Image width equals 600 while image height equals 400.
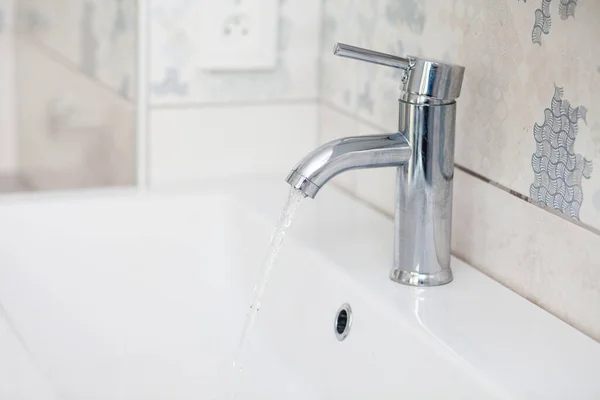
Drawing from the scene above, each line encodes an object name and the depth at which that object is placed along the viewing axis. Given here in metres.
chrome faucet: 1.16
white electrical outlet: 1.49
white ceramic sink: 1.10
